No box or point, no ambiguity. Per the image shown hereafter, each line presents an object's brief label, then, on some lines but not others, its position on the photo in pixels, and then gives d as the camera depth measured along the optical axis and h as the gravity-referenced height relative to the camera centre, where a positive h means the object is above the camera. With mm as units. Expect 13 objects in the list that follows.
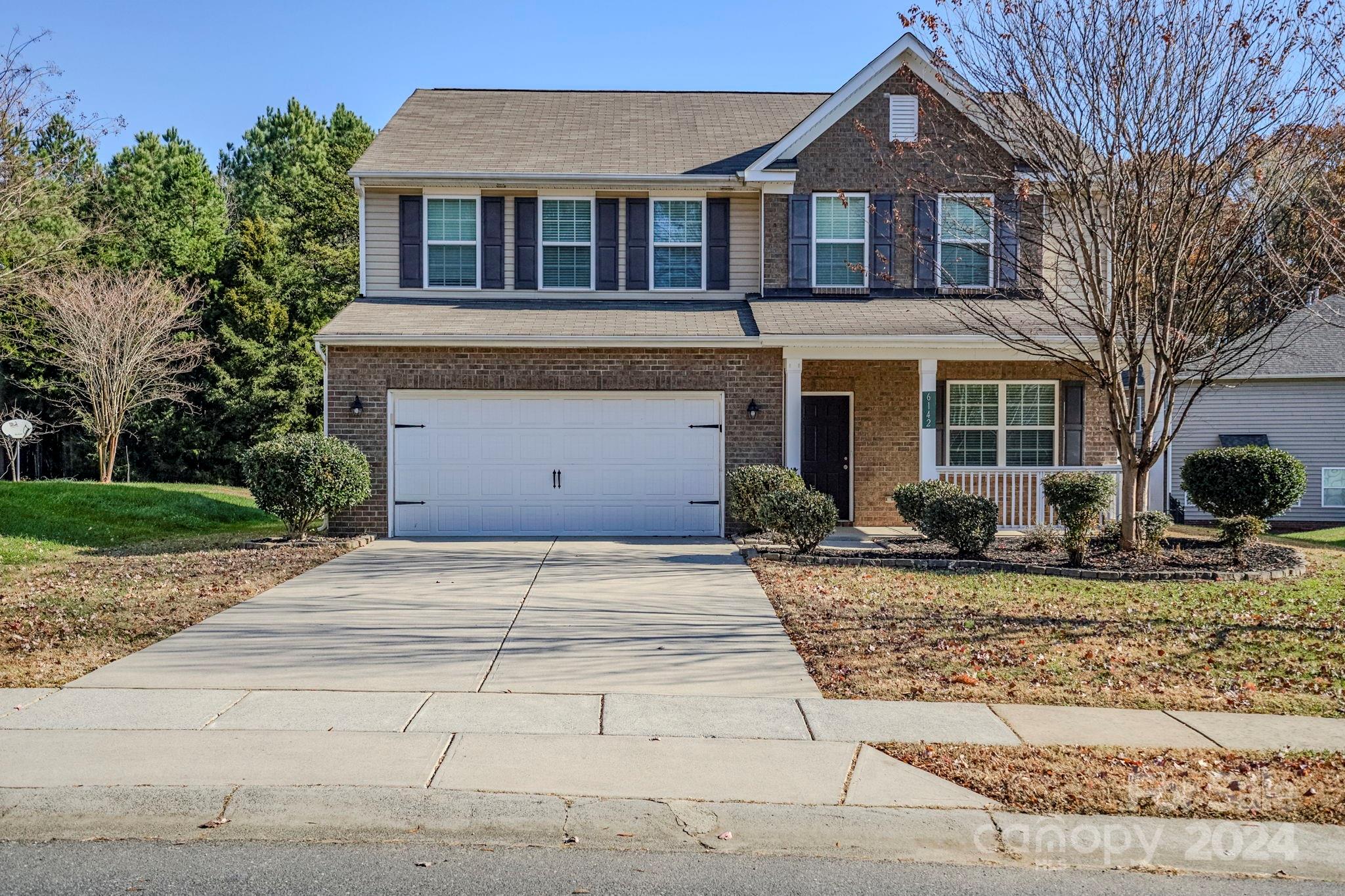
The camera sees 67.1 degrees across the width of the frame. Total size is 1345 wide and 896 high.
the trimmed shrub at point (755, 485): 13711 -615
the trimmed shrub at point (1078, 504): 12039 -766
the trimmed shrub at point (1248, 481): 13430 -538
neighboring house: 20703 +403
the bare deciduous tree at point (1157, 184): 10867 +2928
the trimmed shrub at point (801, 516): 12305 -930
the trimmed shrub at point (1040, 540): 13281 -1315
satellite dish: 26438 +266
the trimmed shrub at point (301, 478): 13352 -510
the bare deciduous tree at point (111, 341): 25047 +2527
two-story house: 14906 +1599
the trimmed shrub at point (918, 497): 12891 -758
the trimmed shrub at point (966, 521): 12258 -979
